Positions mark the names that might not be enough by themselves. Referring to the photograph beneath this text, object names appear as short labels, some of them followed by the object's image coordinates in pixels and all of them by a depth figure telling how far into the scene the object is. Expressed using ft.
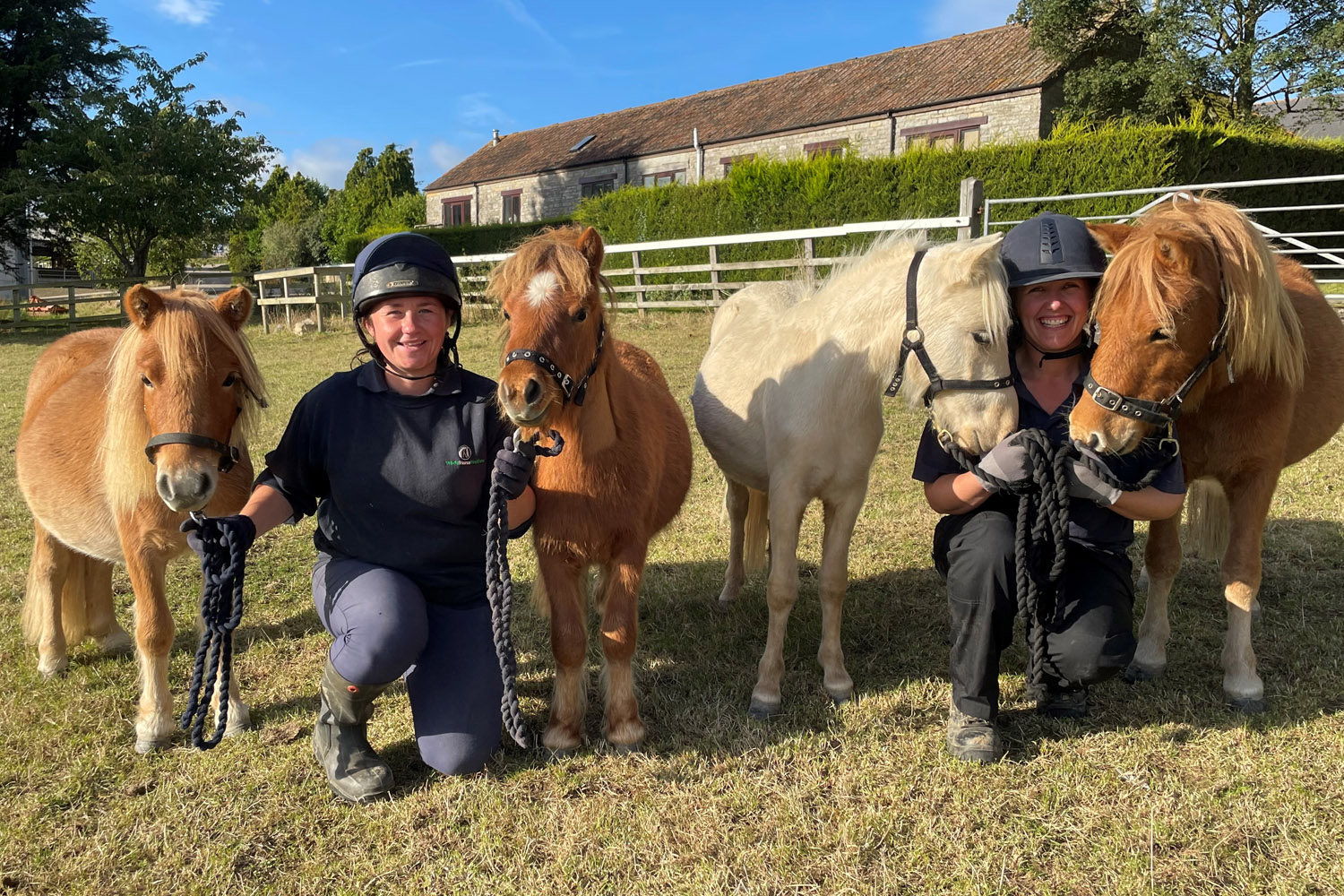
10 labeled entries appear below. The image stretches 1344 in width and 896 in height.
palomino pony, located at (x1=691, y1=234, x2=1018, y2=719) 8.97
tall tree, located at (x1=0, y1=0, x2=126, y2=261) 67.46
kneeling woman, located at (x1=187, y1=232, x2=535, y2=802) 8.70
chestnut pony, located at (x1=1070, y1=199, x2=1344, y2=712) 8.21
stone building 65.72
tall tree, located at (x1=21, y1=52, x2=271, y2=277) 65.87
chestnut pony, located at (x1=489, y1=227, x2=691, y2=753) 8.21
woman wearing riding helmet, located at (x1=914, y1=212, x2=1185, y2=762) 9.07
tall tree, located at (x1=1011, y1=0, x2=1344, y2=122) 63.36
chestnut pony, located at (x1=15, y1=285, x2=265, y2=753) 8.31
